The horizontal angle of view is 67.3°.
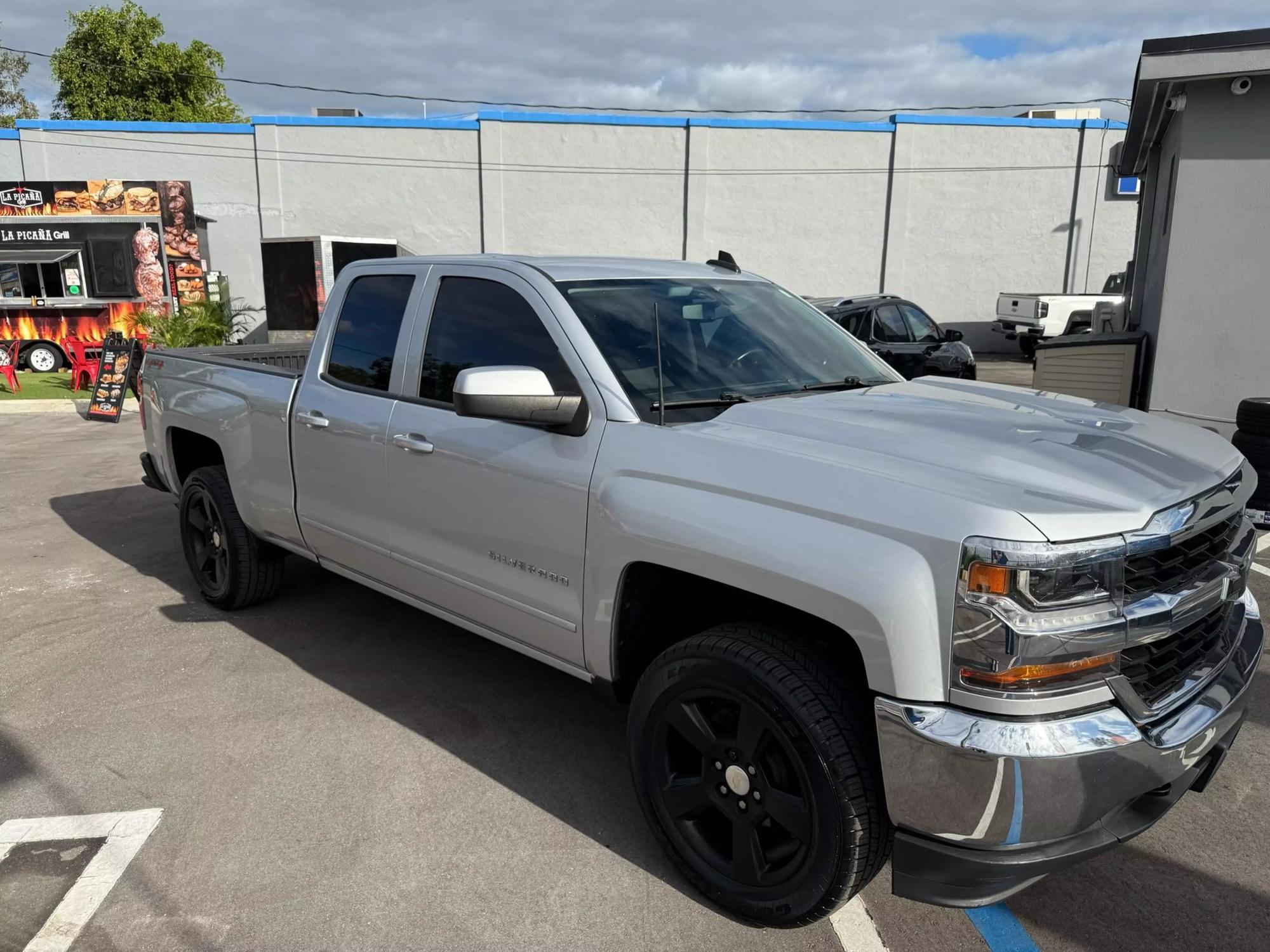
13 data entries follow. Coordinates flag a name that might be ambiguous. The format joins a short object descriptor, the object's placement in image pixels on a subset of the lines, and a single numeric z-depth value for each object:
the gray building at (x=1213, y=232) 8.73
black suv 12.46
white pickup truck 20.89
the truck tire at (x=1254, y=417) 5.97
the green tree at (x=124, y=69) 32.53
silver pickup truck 2.26
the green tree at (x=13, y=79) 42.84
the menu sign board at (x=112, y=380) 13.00
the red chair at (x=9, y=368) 15.64
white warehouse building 23.33
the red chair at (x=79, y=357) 16.78
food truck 18.25
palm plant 15.87
